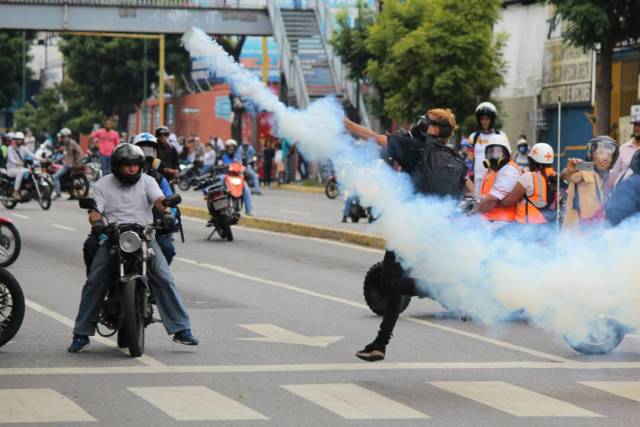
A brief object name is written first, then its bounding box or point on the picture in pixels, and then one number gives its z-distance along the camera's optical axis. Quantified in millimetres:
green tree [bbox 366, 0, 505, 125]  41719
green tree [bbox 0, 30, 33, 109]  89438
